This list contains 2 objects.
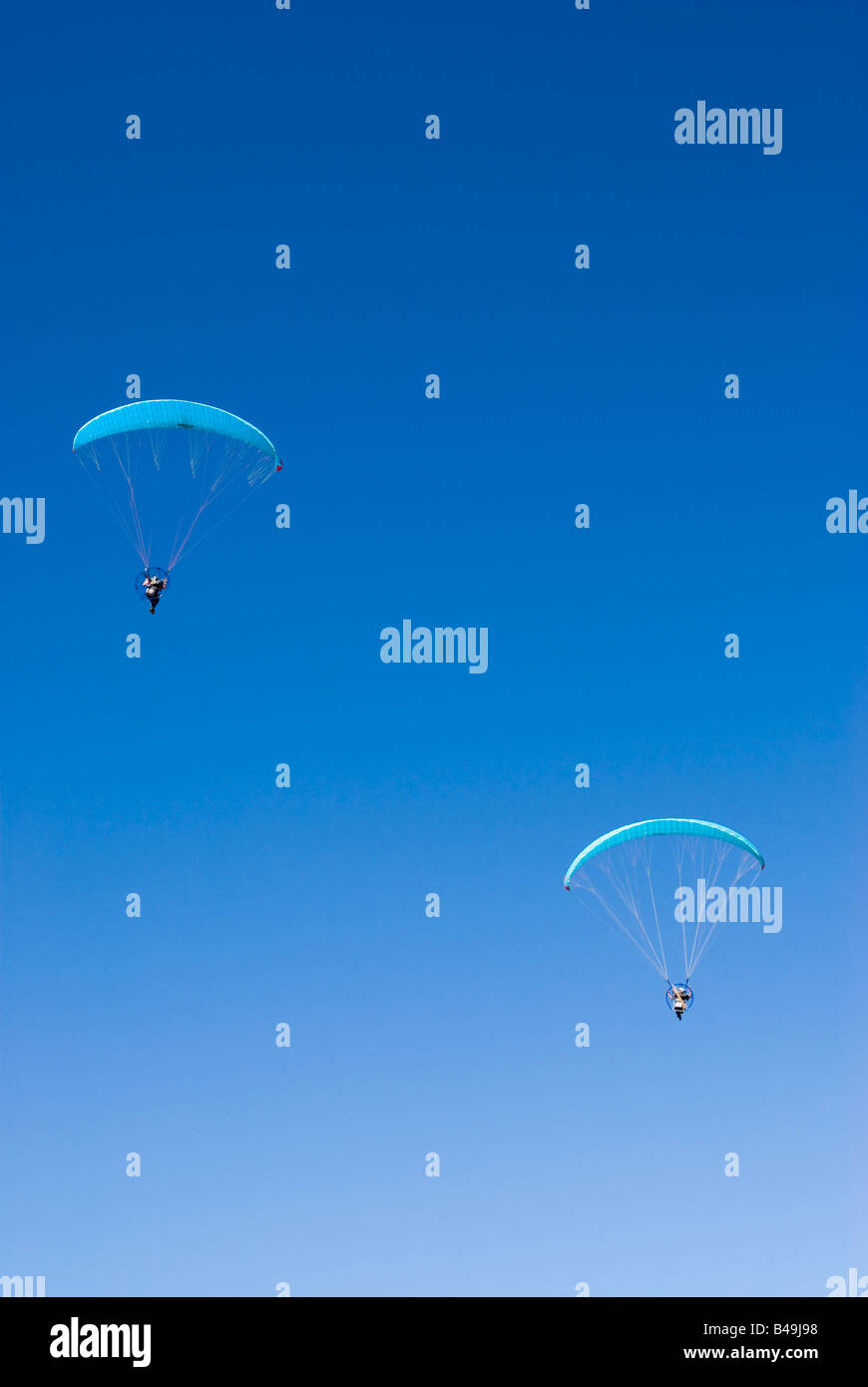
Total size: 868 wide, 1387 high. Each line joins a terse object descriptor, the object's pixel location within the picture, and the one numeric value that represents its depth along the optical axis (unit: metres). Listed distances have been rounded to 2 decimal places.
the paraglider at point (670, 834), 45.59
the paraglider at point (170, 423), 41.47
